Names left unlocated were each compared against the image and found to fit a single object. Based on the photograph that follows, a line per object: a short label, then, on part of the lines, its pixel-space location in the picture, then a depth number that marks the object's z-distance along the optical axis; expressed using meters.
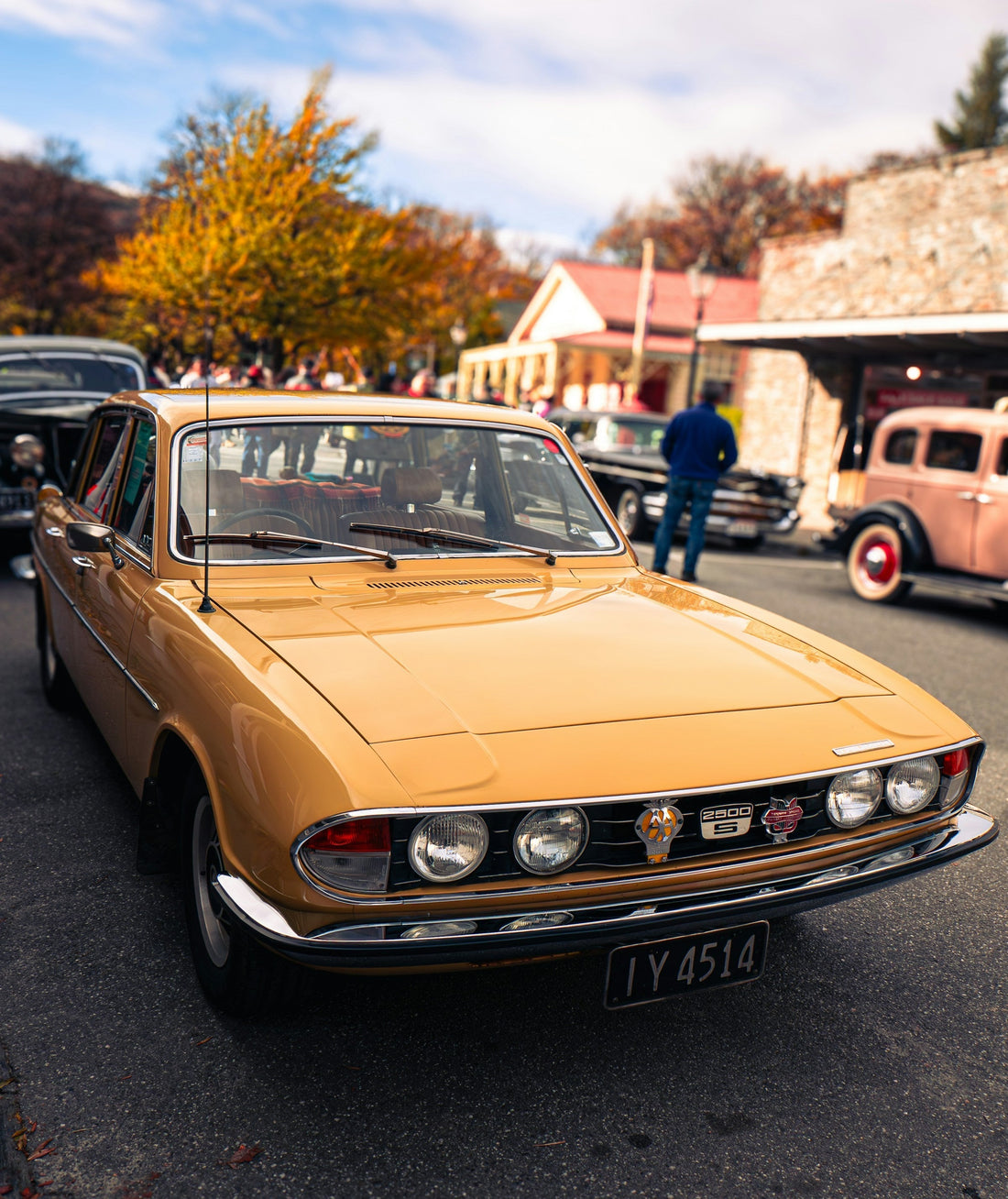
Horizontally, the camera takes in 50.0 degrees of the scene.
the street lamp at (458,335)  42.97
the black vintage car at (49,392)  9.16
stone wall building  16.84
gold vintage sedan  2.26
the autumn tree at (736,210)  56.59
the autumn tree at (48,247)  41.91
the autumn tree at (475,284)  58.50
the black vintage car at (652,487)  14.17
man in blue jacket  10.52
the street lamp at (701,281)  17.58
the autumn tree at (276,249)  23.70
